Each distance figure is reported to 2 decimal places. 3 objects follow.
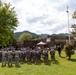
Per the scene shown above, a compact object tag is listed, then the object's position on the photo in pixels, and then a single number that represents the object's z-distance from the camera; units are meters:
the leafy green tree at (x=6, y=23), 20.76
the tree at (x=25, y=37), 51.58
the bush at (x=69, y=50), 12.87
